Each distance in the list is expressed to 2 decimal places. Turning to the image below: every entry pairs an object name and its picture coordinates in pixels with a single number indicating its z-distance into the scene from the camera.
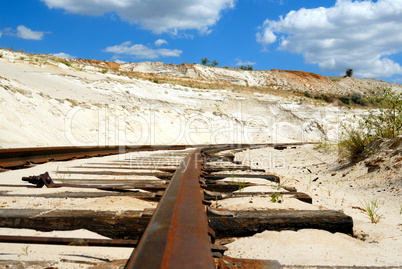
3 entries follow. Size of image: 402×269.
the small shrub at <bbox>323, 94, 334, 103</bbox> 39.72
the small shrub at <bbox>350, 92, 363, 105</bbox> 42.12
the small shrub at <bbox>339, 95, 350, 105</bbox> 40.54
